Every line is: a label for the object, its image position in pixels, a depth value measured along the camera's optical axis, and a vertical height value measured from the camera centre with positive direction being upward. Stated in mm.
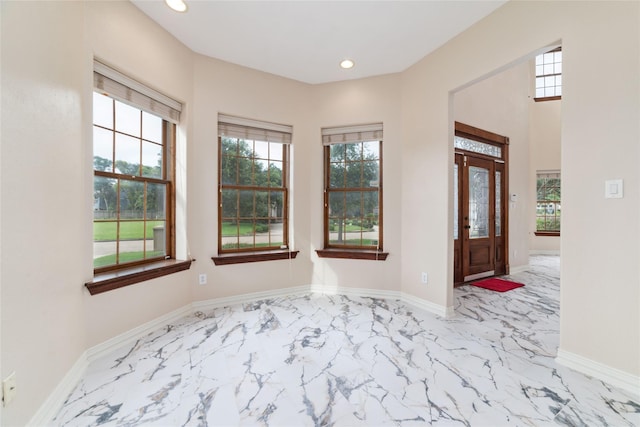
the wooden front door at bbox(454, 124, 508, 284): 4016 +18
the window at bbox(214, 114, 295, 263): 3199 +335
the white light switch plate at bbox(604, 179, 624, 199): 1661 +150
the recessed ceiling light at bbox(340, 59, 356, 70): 3066 +1756
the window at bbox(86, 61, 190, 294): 2150 +308
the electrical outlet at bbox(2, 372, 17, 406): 1124 -770
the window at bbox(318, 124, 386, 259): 3502 +300
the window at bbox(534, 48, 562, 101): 6496 +3353
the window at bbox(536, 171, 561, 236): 6605 +235
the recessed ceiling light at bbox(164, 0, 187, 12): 2198 +1760
